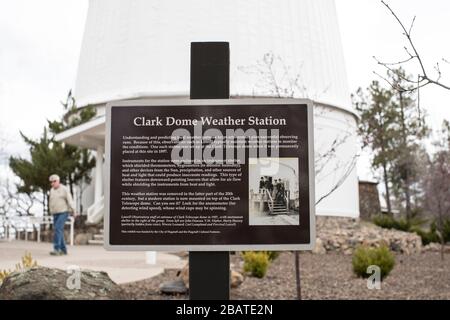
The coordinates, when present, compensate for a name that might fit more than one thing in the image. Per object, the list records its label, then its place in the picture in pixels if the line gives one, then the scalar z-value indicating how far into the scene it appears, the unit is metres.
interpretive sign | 3.81
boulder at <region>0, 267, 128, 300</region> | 6.21
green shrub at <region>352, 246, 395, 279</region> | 10.09
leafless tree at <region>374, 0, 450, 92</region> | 3.97
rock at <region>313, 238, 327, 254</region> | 16.05
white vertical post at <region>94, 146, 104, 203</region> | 19.98
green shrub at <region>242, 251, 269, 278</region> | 9.84
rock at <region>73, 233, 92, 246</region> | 17.27
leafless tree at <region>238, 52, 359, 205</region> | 20.05
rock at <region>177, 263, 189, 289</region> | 7.91
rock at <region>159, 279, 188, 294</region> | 7.84
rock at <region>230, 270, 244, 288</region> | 8.21
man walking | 12.06
